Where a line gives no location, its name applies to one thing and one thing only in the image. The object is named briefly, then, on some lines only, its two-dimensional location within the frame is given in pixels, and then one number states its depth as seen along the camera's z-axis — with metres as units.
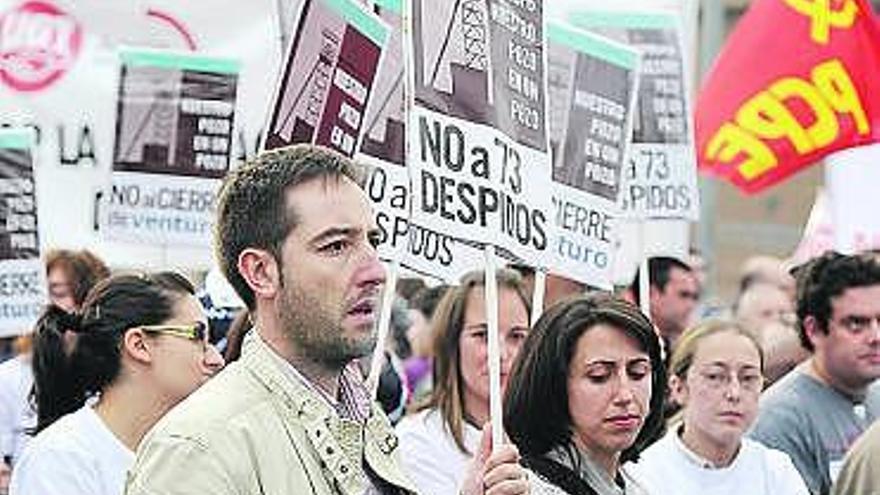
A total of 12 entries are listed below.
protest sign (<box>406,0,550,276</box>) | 5.89
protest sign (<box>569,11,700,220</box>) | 9.31
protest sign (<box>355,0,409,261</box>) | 7.32
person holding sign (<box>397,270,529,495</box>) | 7.57
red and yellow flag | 9.84
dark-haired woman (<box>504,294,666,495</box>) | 6.13
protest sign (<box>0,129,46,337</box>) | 8.59
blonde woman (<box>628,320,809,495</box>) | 7.66
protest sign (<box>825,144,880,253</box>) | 11.88
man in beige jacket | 4.55
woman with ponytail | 6.62
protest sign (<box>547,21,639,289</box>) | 8.02
